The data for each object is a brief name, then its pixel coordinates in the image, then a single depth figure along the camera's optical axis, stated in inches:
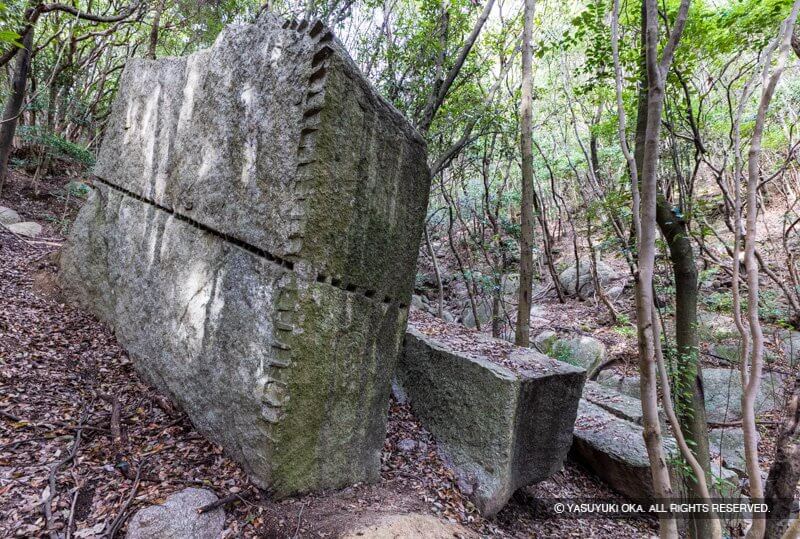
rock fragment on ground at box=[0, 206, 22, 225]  285.4
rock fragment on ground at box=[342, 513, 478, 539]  107.1
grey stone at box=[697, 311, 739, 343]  317.1
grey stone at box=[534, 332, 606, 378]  339.0
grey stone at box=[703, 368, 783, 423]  265.7
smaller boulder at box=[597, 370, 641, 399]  302.5
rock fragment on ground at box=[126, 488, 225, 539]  93.5
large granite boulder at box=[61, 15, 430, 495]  107.9
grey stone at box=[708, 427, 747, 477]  226.6
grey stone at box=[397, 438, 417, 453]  161.5
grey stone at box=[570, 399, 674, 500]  189.8
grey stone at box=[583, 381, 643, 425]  234.2
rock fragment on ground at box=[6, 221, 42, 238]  267.3
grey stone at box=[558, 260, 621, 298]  482.0
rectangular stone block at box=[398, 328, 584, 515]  150.5
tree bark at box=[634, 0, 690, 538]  81.0
